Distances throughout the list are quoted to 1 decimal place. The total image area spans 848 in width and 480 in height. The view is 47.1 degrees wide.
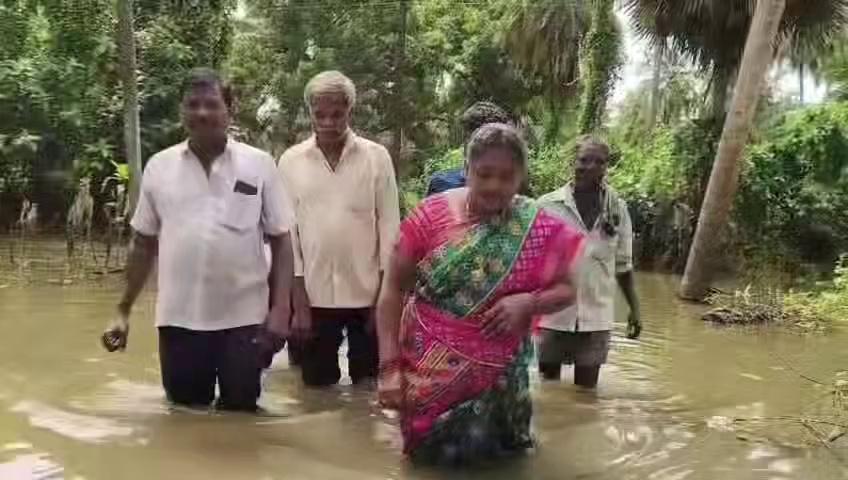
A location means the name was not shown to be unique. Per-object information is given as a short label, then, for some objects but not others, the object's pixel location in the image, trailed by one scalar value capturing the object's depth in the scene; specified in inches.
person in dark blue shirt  196.7
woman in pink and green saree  130.3
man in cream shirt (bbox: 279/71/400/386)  187.6
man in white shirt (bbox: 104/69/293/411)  155.6
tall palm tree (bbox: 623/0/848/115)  481.1
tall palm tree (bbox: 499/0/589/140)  799.7
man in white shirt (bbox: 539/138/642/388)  207.0
